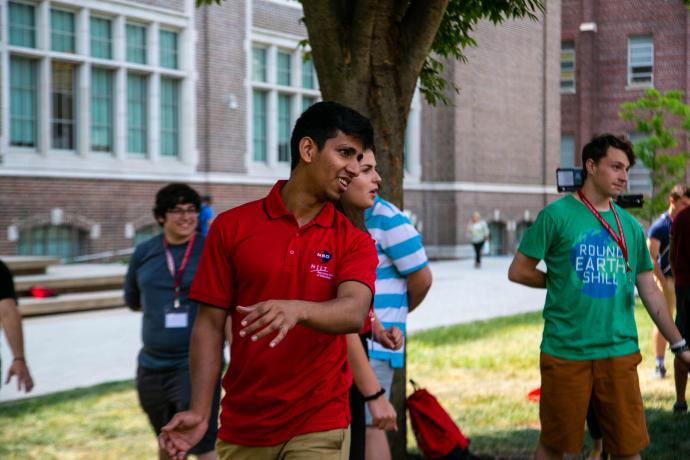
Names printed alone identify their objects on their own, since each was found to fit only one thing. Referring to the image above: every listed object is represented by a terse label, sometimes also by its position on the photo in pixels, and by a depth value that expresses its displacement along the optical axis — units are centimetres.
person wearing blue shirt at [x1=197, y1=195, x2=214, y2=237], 1556
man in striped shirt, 492
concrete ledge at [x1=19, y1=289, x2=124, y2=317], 1505
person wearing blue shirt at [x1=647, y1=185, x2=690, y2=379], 876
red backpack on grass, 569
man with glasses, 538
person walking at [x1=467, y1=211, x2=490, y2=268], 2880
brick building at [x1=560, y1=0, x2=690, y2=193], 3809
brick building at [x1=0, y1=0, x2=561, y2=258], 2122
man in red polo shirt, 313
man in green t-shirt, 475
